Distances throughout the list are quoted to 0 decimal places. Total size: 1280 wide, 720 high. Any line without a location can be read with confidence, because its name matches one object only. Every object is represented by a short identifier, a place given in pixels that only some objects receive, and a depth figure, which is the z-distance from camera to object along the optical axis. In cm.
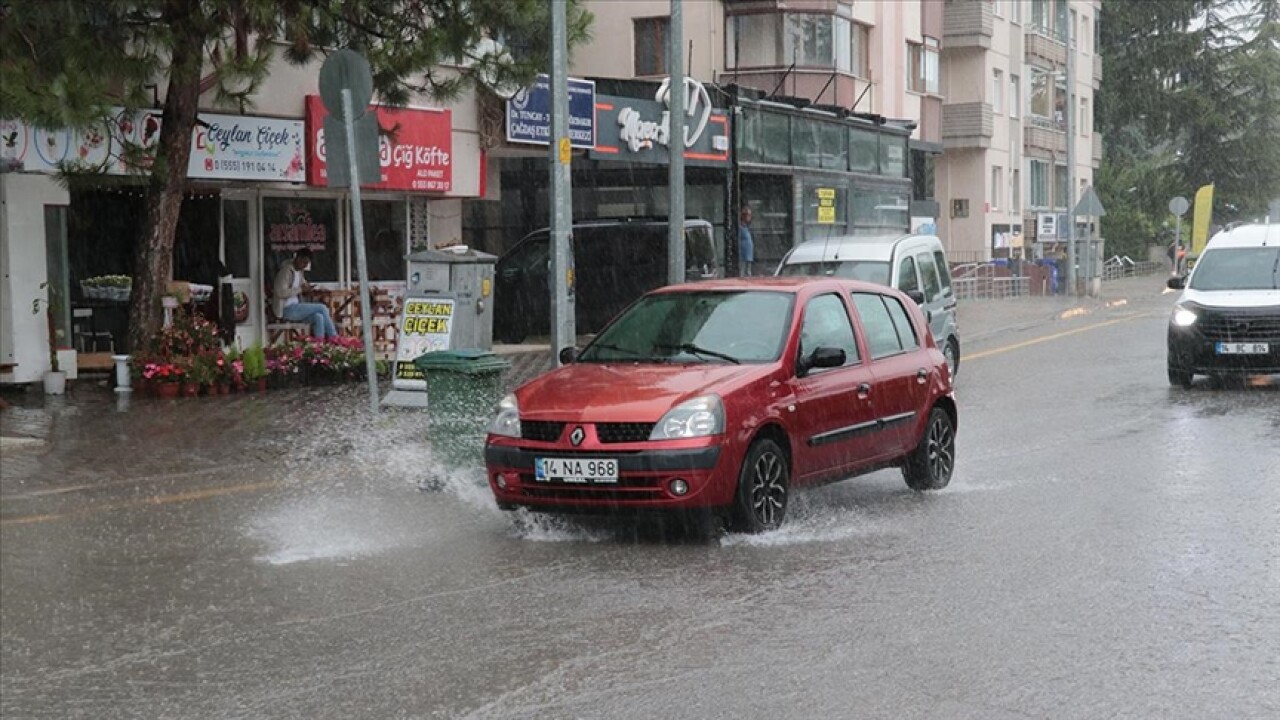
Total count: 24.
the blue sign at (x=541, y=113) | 2602
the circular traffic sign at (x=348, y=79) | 1469
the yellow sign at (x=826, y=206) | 3788
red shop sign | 2217
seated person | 2197
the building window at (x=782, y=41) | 4269
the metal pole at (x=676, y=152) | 2177
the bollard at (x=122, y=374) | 1825
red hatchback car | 997
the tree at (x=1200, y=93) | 8262
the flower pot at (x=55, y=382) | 1836
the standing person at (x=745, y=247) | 3309
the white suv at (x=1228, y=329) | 1933
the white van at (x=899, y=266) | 2081
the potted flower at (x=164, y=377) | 1820
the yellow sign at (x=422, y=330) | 1692
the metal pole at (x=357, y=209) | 1485
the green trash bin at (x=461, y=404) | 1300
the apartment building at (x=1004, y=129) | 5784
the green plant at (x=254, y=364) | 1886
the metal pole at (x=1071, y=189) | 4756
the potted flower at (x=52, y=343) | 1839
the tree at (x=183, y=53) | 1584
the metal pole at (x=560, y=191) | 1738
